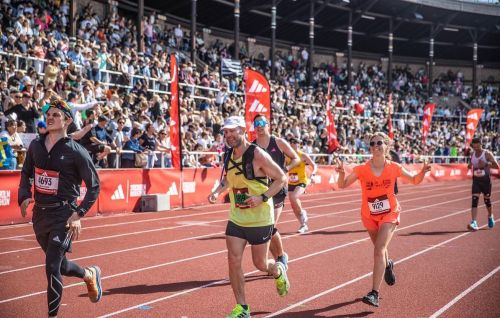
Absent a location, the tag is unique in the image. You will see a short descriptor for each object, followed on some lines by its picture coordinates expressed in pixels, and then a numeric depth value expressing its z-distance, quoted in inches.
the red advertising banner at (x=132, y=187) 611.9
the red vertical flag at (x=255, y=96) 707.4
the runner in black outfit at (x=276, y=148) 341.7
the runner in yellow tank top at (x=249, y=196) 236.4
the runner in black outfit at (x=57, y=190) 218.7
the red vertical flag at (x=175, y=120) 658.2
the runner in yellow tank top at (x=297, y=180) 472.4
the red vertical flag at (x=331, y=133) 1008.2
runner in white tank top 543.8
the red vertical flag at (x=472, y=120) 1322.6
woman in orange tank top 284.0
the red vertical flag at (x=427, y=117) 1337.4
